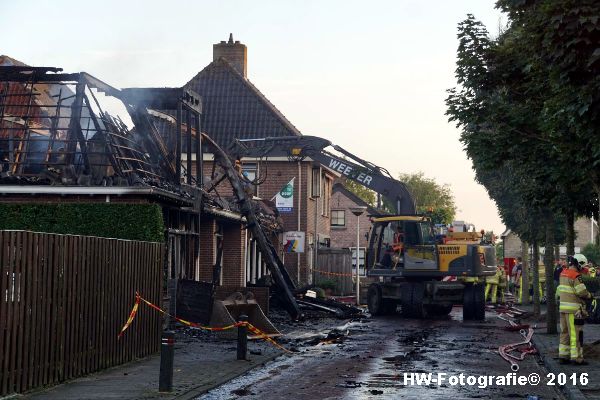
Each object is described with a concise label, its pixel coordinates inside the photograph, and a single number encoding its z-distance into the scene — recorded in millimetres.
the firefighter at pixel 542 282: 41000
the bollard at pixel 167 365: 12195
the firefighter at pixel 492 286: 37284
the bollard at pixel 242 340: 16214
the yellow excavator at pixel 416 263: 29734
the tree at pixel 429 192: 113281
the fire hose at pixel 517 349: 16916
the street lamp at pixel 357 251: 36594
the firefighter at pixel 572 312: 15852
